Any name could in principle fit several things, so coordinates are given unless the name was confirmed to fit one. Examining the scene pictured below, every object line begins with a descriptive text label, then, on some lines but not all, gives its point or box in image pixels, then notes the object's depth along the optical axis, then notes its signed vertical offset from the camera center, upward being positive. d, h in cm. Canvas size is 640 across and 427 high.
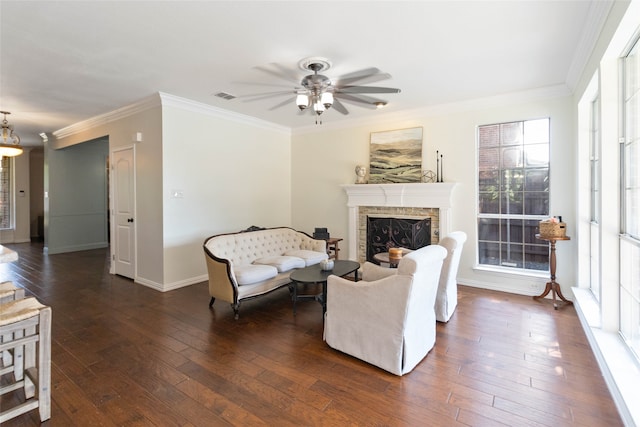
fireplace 491 +8
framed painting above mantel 521 +90
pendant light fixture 544 +113
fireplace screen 517 -39
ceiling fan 310 +121
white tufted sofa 365 -65
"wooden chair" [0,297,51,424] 181 -76
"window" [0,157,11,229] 909 +51
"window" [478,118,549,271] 437 +24
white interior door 511 -1
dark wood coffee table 352 -73
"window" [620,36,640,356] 234 +0
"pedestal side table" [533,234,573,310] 389 -81
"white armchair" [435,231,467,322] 332 -68
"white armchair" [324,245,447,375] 239 -83
